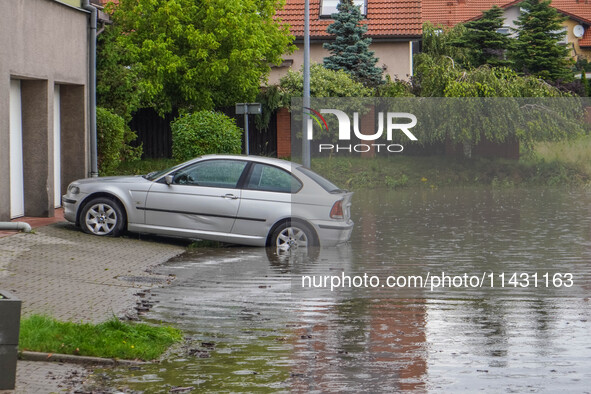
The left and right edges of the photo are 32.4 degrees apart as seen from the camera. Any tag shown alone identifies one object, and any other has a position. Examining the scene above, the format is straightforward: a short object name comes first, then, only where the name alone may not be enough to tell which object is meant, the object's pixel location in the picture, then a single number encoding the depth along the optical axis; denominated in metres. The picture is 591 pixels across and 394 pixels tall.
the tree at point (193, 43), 33.22
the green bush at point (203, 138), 24.59
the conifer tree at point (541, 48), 56.28
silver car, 15.12
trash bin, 6.34
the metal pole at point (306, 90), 28.80
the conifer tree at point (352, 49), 41.81
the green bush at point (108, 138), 22.25
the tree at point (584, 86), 52.95
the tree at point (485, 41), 51.53
